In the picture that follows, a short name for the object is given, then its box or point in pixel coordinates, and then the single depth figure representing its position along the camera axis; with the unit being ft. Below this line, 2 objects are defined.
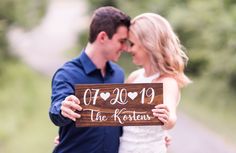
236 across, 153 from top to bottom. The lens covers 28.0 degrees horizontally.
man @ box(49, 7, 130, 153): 10.02
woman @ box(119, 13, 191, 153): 9.75
